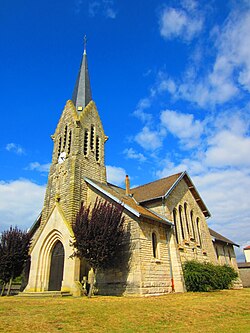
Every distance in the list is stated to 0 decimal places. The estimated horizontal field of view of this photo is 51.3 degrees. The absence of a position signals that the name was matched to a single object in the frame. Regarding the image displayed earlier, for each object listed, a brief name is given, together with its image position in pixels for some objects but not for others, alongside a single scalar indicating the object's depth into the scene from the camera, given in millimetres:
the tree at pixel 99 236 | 13523
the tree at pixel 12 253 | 17078
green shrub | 16391
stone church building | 14820
